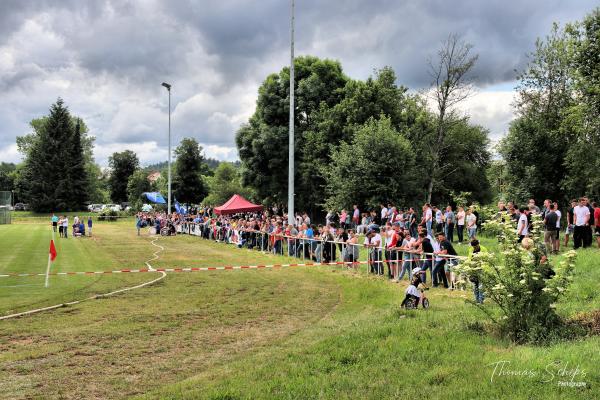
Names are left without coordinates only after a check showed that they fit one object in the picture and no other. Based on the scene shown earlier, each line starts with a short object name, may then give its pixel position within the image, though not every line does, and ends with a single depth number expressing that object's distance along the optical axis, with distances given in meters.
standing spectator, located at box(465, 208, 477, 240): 21.31
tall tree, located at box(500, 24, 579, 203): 33.31
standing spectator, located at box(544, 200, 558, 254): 18.14
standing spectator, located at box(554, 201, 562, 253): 18.22
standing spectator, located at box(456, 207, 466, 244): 23.04
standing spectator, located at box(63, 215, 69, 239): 41.03
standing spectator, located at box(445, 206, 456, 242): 23.14
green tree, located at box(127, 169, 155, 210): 88.12
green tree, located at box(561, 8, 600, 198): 28.00
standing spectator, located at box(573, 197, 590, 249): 18.22
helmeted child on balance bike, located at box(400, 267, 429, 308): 12.24
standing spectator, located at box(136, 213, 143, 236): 43.84
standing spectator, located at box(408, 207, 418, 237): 23.73
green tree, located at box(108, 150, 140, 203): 101.25
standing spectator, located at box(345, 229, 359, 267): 20.45
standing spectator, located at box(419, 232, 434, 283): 16.18
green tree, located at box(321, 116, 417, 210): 31.56
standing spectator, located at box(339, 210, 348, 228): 30.15
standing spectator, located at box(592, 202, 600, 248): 18.55
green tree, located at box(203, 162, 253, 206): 70.19
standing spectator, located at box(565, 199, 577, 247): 19.33
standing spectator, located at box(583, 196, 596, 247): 18.64
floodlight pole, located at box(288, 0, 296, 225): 29.78
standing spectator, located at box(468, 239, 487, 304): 9.16
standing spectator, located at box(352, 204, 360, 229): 29.28
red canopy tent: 45.47
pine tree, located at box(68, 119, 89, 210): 80.91
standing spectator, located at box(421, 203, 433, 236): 24.08
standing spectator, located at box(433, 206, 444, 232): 24.34
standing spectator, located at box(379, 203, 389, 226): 27.75
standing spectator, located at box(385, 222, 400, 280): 18.03
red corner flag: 17.30
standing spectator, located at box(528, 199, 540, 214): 17.61
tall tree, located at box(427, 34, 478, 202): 36.96
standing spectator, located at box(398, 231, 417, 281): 16.86
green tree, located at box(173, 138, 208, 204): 74.69
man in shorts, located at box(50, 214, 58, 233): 43.51
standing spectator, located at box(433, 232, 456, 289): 15.62
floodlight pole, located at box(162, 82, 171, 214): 54.86
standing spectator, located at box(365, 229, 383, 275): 19.22
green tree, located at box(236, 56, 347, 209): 45.88
